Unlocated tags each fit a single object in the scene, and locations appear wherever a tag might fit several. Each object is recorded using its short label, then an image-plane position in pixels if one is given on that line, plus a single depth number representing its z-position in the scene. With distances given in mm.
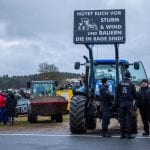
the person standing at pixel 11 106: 16856
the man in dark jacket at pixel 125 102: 11228
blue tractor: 11821
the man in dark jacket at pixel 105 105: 11465
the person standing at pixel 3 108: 17124
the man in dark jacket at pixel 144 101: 11683
